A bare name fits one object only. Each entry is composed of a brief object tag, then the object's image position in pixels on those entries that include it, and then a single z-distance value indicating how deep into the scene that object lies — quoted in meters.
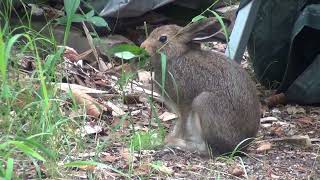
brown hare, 7.68
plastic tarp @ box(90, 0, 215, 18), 10.67
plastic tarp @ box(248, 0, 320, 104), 9.94
